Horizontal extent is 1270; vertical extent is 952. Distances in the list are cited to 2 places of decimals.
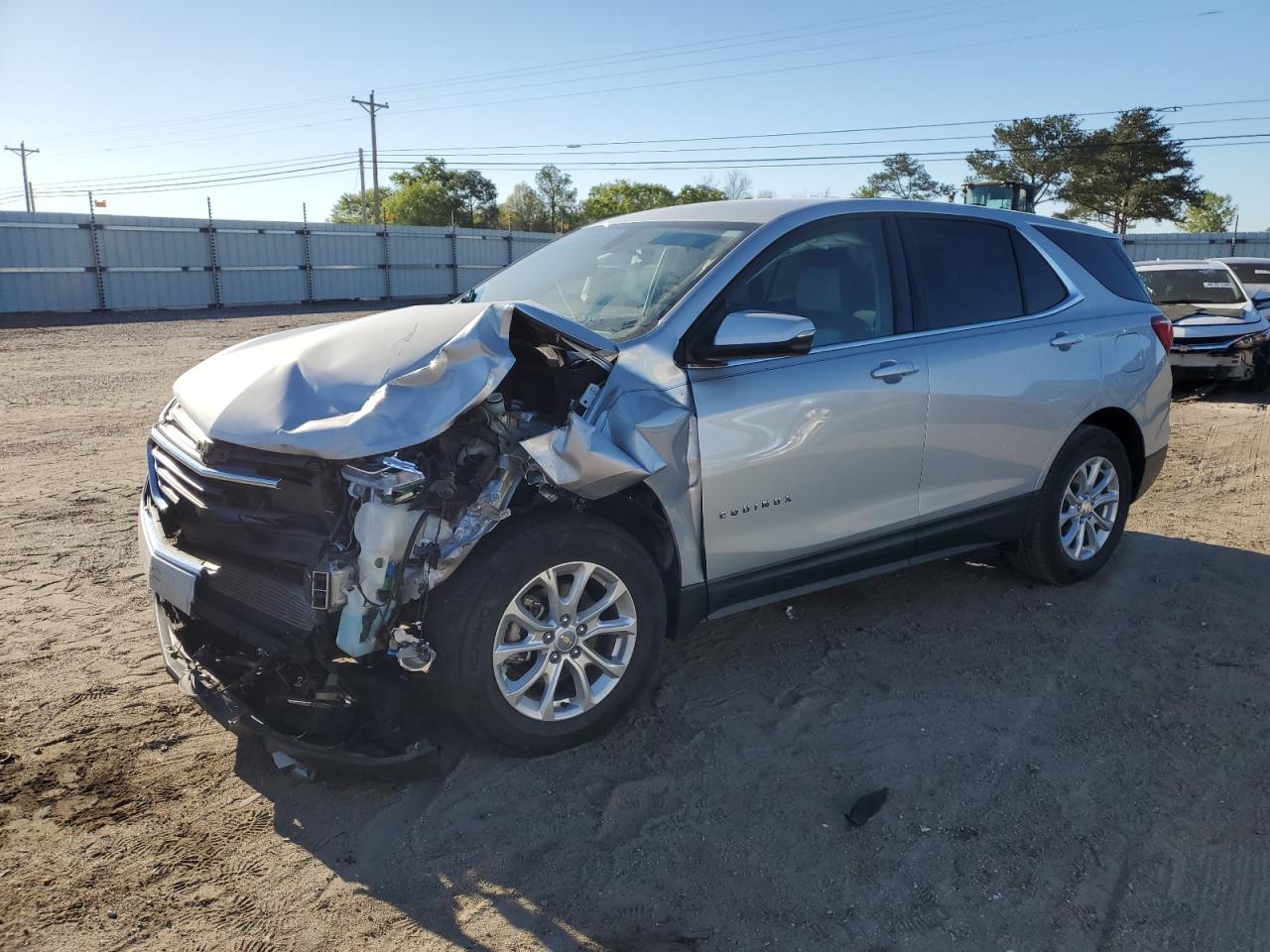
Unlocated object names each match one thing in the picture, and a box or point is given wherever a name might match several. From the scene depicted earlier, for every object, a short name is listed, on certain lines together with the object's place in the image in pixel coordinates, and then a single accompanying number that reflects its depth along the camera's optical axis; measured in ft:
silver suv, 10.39
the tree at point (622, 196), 277.85
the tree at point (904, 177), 222.28
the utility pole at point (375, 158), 184.14
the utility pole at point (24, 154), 237.92
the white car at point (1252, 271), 51.13
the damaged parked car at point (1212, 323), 39.68
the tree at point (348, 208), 297.70
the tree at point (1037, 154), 200.70
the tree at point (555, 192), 281.95
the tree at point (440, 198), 270.05
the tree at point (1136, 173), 187.62
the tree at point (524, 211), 257.96
